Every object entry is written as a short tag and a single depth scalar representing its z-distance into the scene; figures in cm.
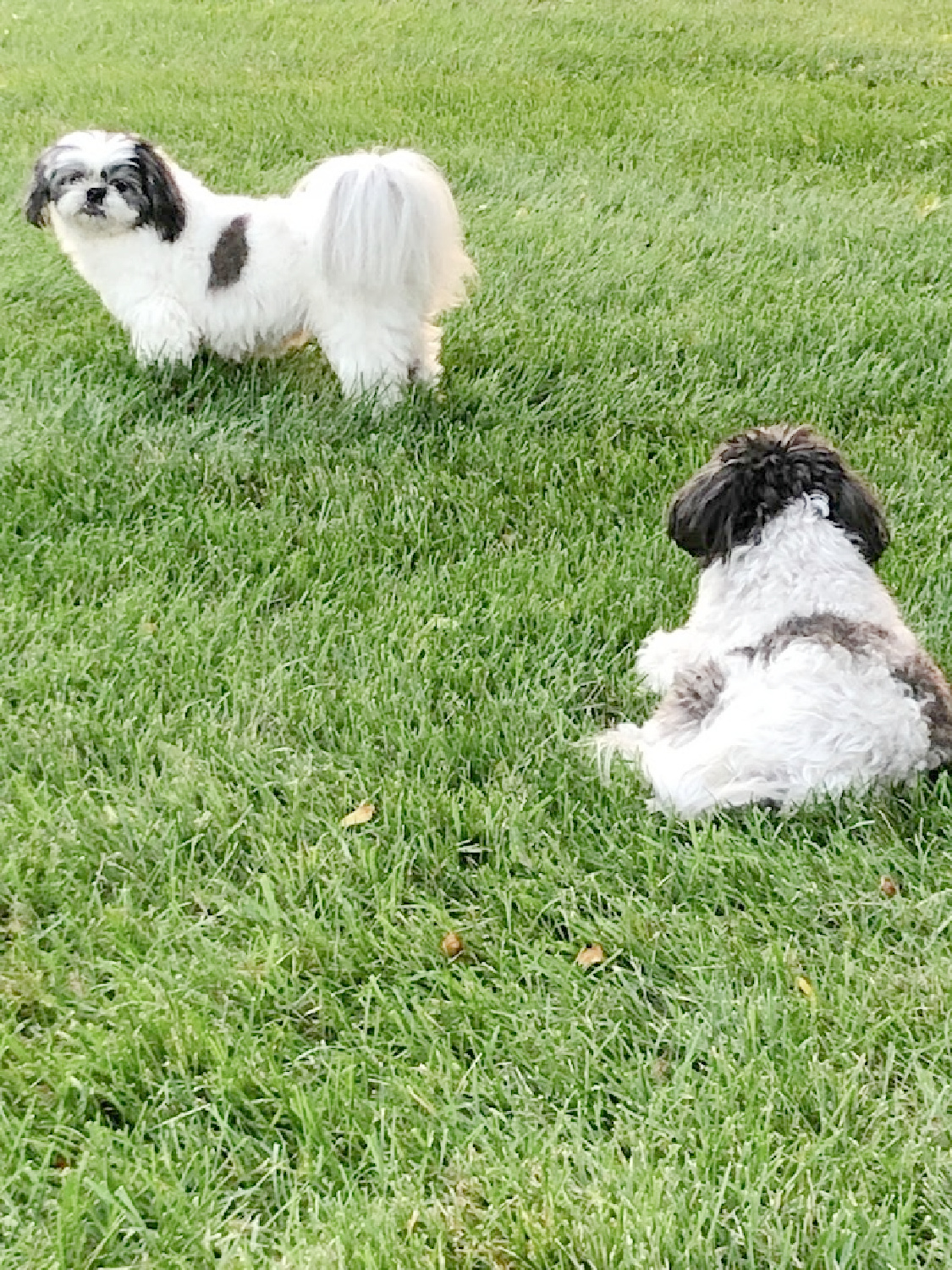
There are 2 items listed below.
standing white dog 452
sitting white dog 272
